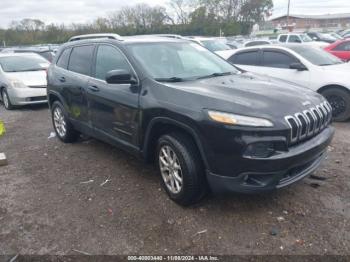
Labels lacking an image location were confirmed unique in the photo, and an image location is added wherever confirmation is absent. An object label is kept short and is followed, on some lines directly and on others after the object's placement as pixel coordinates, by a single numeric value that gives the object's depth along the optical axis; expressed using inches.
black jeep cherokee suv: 116.6
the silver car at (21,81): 351.6
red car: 455.8
